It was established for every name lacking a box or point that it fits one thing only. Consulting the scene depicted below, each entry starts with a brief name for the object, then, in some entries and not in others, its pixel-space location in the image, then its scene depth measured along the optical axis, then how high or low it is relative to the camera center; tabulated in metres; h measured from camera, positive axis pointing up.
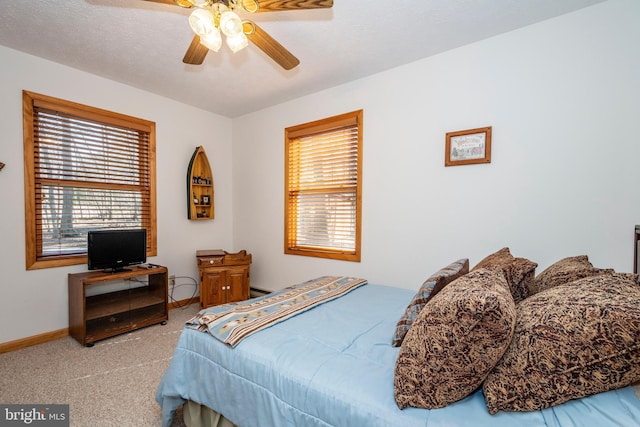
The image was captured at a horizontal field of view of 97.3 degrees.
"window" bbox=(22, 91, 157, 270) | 2.65 +0.34
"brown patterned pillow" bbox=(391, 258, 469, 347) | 1.33 -0.43
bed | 0.86 -0.67
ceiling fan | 1.45 +1.04
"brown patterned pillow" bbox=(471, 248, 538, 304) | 1.42 -0.34
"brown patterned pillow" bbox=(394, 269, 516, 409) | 0.86 -0.44
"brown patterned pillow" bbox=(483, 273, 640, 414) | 0.76 -0.41
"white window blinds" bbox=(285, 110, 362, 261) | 3.06 +0.25
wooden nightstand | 3.38 -0.84
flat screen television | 2.73 -0.41
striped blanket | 1.44 -0.62
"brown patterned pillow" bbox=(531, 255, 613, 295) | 1.30 -0.30
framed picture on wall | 2.28 +0.52
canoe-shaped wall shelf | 3.69 +0.29
